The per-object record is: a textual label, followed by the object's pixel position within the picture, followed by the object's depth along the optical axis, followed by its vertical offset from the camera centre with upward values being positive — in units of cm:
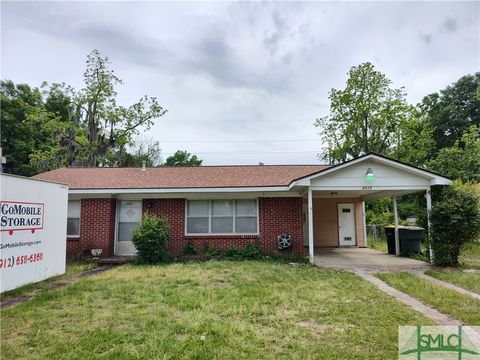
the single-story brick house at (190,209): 1213 +27
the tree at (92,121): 2611 +782
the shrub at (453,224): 952 -26
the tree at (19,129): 3006 +807
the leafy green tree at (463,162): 2194 +358
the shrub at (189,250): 1234 -121
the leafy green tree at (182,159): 4770 +824
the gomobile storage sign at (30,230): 559 -22
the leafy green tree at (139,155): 3006 +699
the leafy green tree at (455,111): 3416 +1065
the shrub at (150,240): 1098 -75
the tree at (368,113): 2662 +822
